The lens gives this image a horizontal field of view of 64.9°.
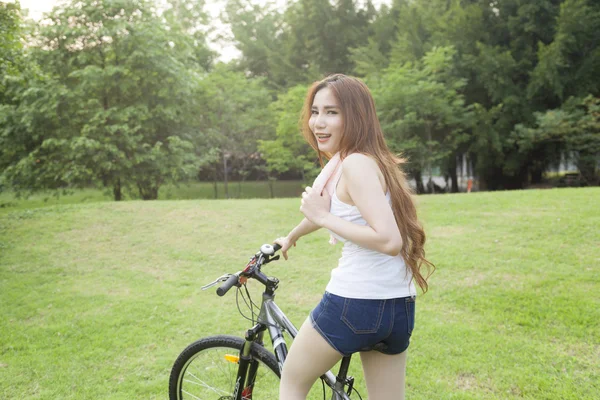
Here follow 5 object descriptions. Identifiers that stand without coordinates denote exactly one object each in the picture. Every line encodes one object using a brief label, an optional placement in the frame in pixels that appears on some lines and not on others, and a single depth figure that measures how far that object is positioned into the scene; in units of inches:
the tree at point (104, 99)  614.5
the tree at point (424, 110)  682.8
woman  64.9
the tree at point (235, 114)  829.2
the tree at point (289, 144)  746.8
